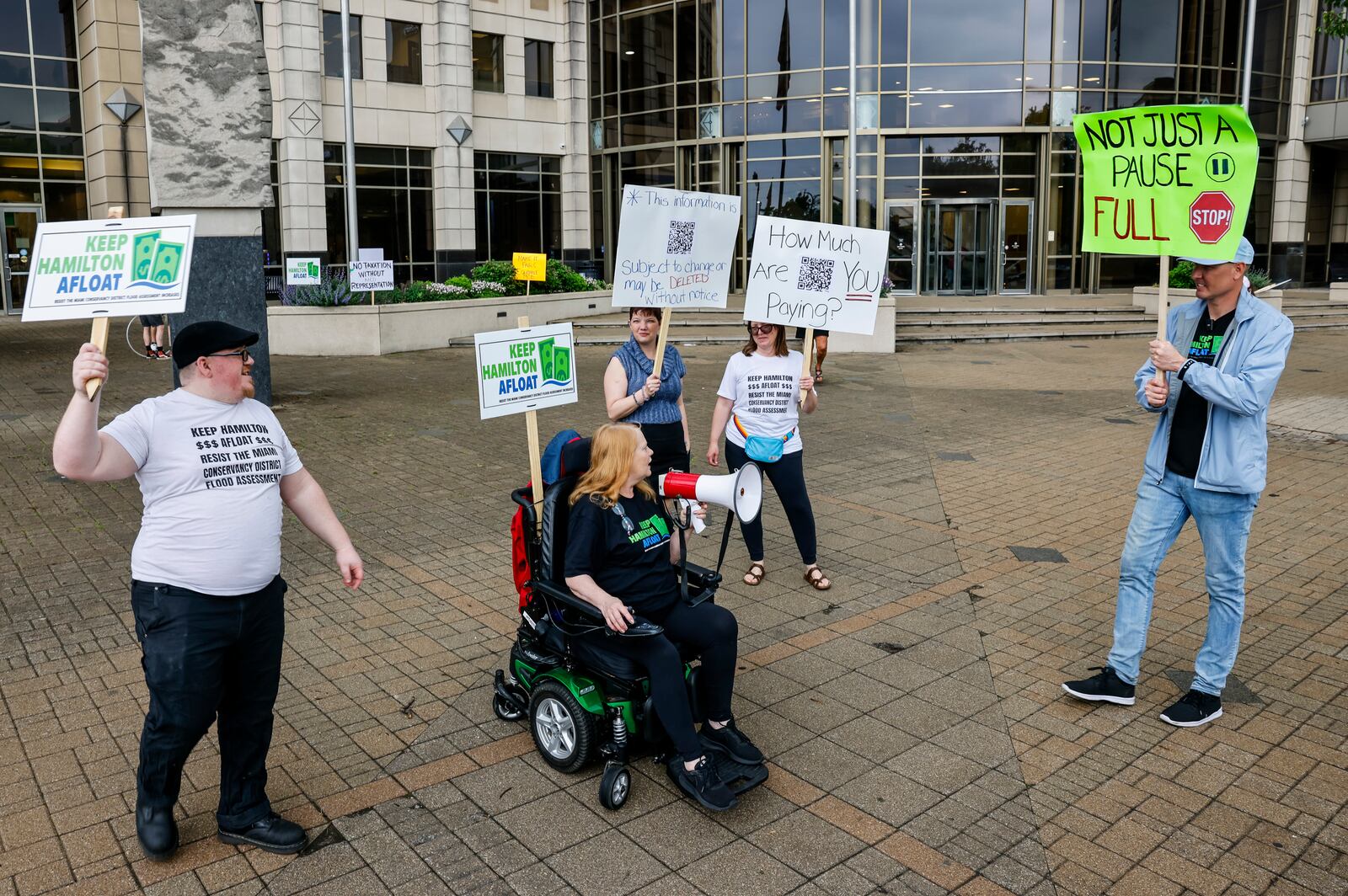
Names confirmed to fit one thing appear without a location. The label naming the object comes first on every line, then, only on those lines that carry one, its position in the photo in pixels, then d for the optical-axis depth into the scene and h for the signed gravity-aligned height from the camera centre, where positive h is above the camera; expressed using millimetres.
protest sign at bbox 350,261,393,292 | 19625 +105
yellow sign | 23578 +324
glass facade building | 31062 +5191
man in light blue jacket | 4797 -827
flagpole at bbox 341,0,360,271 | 26453 +3132
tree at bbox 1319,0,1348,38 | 13719 +3205
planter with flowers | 19938 -653
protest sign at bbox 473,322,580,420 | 5176 -429
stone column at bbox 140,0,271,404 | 11772 +1607
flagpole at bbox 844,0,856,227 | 22156 +2942
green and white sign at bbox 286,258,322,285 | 19891 +189
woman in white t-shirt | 6957 -906
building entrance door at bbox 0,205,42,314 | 28328 +990
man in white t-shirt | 3717 -963
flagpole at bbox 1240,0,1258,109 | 28172 +5895
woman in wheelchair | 4242 -1267
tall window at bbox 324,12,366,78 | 30953 +6794
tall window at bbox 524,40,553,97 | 35344 +6911
